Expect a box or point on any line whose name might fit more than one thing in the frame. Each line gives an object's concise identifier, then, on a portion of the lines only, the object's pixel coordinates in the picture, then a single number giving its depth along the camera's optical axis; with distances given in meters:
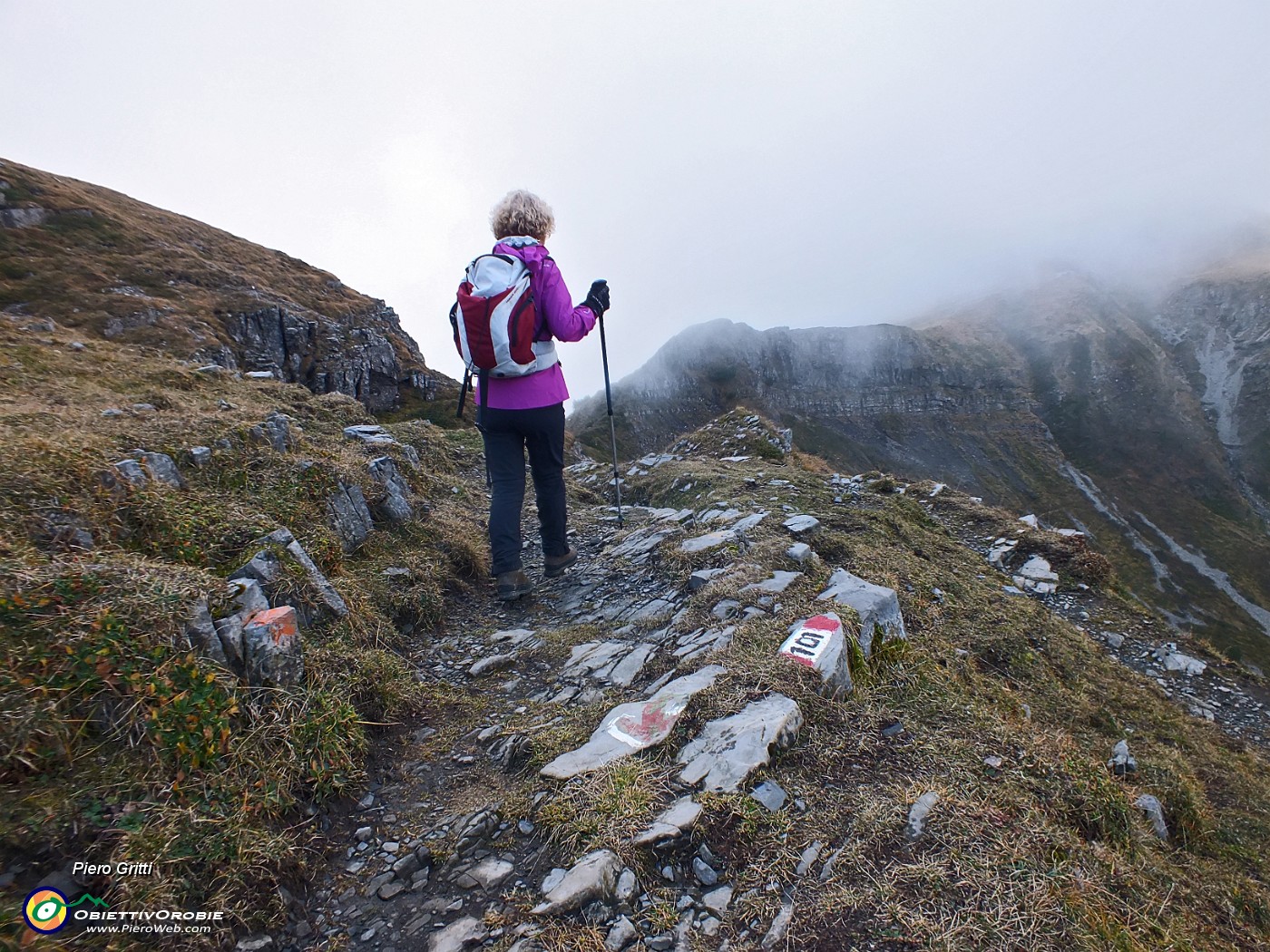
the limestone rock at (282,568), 4.36
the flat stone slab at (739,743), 3.25
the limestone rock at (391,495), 7.24
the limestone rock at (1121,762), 5.27
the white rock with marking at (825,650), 4.05
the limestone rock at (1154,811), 4.29
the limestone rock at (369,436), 9.52
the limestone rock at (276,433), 6.64
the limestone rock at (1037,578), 10.64
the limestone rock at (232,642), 3.54
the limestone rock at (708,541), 7.17
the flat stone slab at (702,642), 4.65
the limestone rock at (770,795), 3.08
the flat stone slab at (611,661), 4.85
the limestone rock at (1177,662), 8.68
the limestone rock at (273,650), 3.57
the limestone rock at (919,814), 2.87
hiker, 6.22
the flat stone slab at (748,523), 7.86
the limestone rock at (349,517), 6.31
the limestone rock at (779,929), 2.40
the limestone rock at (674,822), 2.85
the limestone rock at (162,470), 5.03
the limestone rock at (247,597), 3.82
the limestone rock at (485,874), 2.85
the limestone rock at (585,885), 2.57
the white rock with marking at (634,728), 3.55
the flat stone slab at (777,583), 5.59
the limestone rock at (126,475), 4.48
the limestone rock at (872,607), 4.70
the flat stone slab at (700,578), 6.21
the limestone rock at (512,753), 3.82
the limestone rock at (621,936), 2.40
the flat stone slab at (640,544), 8.02
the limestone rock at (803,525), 7.72
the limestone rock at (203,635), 3.39
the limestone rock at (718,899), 2.58
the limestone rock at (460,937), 2.52
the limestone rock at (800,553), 6.30
